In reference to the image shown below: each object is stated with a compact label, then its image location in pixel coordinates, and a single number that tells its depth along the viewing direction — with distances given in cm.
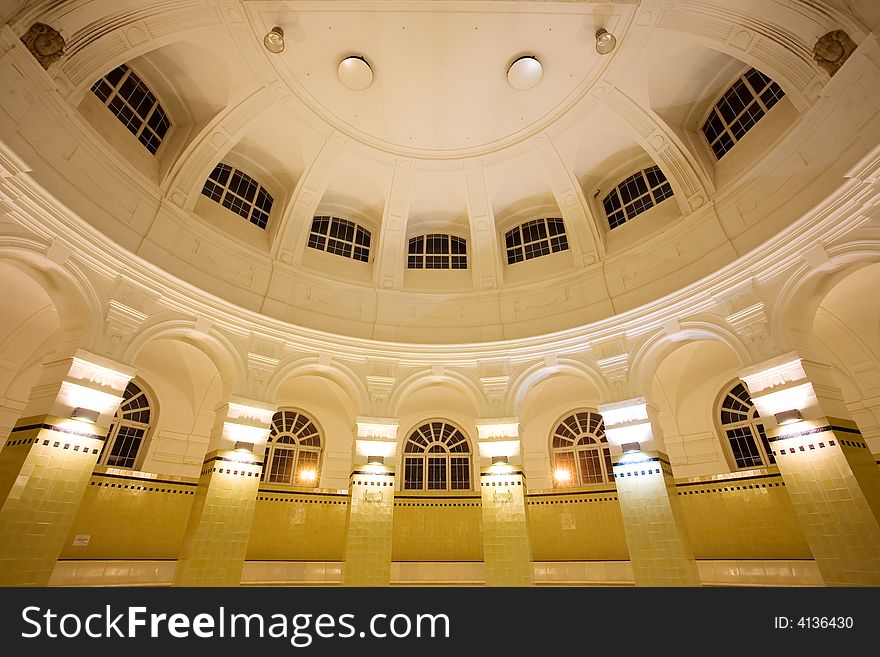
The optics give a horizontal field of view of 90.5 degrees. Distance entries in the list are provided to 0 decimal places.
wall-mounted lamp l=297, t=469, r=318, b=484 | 1302
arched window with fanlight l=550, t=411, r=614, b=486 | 1272
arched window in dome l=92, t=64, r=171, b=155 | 917
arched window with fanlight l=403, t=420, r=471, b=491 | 1348
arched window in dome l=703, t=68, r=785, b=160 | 923
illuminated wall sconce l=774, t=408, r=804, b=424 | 724
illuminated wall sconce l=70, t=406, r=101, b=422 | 723
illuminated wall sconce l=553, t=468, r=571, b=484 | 1290
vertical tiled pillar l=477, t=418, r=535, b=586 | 921
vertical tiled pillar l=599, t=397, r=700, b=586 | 817
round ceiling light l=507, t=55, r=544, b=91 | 938
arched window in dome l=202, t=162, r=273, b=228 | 1125
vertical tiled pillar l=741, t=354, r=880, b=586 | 627
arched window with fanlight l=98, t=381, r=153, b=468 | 1102
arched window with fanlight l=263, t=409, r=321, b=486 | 1292
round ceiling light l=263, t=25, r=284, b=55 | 859
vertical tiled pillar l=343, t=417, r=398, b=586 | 925
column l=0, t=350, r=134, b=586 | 631
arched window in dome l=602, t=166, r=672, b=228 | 1126
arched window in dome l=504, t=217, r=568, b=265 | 1273
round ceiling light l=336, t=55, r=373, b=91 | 933
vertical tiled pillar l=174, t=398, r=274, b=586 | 815
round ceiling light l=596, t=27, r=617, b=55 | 858
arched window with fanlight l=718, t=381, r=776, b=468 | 1095
